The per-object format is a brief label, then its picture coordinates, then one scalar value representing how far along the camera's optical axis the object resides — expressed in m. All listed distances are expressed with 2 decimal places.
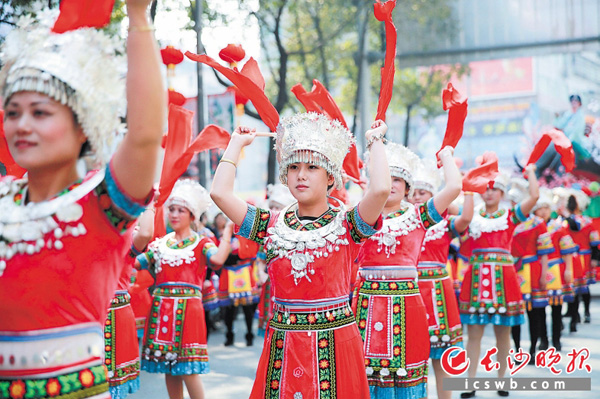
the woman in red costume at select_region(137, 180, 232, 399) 5.97
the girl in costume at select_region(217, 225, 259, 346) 10.84
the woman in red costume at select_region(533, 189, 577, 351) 9.37
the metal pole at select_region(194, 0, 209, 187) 10.77
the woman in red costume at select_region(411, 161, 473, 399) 6.17
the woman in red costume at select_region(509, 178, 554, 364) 8.84
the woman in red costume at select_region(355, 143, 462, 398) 5.07
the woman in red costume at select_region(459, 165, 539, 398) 7.27
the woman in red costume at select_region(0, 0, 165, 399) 2.06
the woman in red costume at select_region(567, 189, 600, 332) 11.63
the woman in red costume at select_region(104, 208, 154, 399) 5.46
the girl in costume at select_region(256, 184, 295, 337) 9.36
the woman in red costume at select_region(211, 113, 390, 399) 3.64
